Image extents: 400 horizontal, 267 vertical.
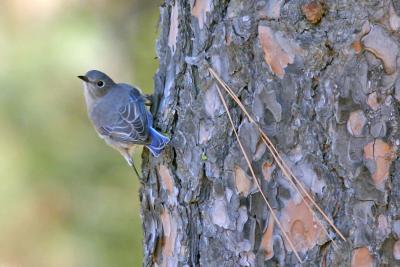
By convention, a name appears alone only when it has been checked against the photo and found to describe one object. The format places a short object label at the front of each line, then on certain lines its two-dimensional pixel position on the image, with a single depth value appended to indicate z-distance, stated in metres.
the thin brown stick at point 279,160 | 7.16
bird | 7.55
